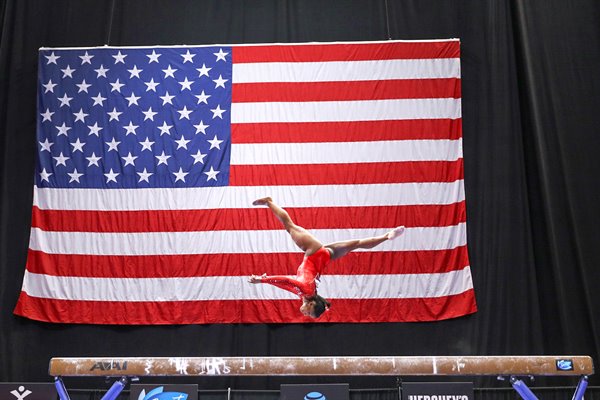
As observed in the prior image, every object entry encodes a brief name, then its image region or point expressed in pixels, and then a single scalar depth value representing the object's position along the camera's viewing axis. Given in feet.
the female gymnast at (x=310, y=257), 19.56
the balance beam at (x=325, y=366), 17.62
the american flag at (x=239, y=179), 26.27
